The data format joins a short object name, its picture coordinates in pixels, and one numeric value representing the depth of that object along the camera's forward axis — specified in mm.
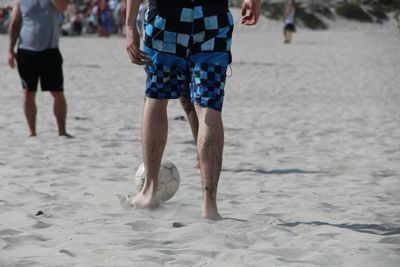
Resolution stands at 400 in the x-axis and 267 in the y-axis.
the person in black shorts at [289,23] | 63844
